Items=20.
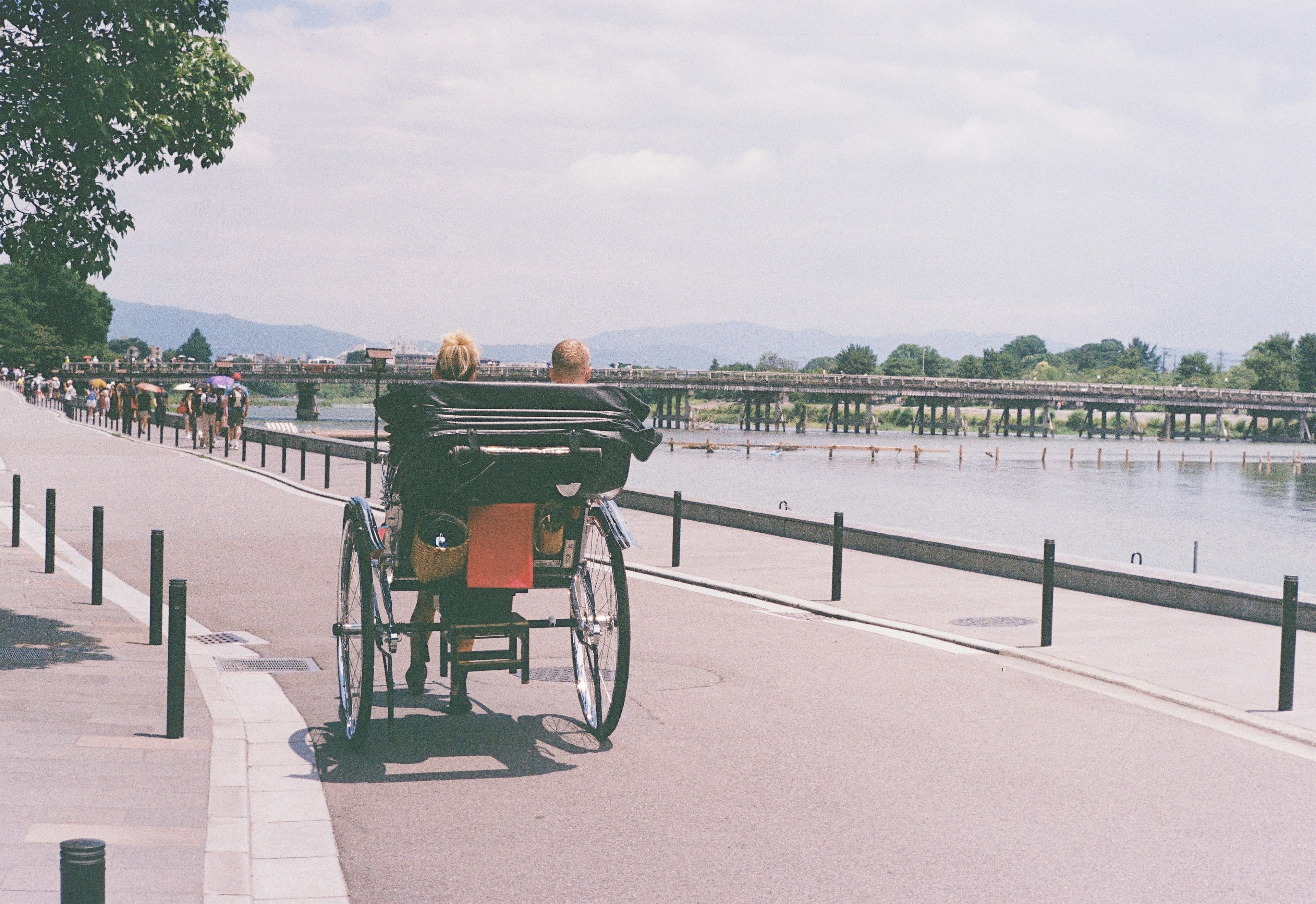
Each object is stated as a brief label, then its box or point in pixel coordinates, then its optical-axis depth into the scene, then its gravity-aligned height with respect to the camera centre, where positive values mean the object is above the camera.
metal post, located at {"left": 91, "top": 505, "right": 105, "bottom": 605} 11.44 -1.54
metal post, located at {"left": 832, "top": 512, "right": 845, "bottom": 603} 12.76 -1.41
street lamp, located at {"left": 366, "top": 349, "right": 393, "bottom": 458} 27.64 +0.56
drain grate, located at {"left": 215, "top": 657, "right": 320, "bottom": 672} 9.28 -1.99
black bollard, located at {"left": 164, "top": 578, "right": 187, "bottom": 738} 6.87 -1.42
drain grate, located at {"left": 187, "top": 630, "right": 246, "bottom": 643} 10.41 -2.03
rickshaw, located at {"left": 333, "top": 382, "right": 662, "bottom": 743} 6.58 -0.59
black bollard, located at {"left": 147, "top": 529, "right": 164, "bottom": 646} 9.27 -1.53
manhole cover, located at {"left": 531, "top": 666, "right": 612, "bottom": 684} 9.03 -1.95
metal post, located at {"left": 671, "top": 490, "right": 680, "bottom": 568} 15.18 -1.56
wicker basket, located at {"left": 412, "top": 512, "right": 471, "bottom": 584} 6.70 -0.85
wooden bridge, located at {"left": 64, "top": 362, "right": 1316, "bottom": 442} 139.62 +0.99
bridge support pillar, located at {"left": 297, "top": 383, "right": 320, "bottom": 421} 149.12 -2.27
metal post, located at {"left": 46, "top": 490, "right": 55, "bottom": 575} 13.41 -1.70
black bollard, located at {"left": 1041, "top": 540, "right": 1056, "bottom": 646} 10.37 -1.40
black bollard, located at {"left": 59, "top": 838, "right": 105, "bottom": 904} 3.12 -1.17
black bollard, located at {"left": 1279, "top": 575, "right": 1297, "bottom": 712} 8.33 -1.44
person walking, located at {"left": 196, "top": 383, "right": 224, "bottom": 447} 37.78 -0.90
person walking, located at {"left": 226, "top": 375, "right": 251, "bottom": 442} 39.78 -0.91
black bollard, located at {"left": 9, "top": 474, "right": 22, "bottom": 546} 16.25 -1.68
